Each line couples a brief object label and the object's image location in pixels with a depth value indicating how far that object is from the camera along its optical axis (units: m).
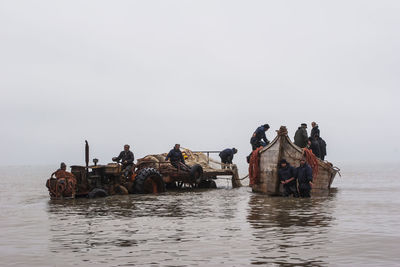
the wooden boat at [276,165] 19.27
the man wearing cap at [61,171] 17.97
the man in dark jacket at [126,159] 20.23
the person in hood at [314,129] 22.38
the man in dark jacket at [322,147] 22.83
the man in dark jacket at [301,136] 21.30
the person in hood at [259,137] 22.17
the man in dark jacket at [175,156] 22.99
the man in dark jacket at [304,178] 16.41
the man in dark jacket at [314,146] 22.11
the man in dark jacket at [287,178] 17.70
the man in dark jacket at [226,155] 26.89
